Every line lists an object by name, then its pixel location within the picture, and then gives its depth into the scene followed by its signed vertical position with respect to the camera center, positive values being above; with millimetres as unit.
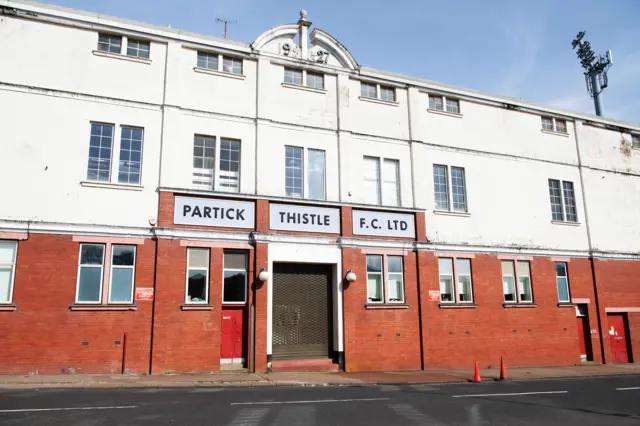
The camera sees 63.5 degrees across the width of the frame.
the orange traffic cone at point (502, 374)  17203 -1790
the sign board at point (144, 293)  16016 +903
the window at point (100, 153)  16500 +5360
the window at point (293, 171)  19000 +5452
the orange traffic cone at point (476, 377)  16453 -1814
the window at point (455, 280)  20656 +1562
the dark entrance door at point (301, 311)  18031 +355
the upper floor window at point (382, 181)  20297 +5438
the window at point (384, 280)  19453 +1513
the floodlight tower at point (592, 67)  35256 +17157
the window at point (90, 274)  15633 +1477
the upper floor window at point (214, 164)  17842 +5437
